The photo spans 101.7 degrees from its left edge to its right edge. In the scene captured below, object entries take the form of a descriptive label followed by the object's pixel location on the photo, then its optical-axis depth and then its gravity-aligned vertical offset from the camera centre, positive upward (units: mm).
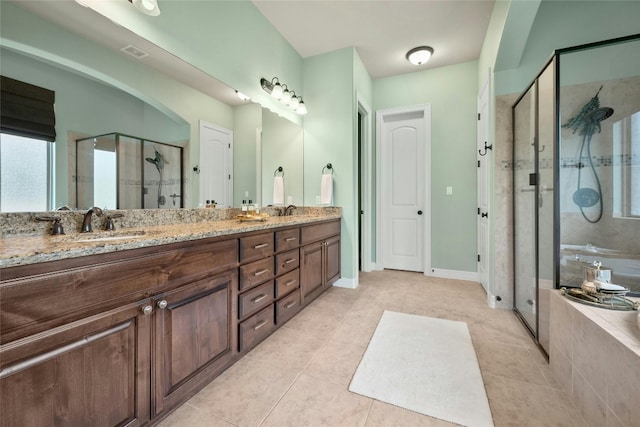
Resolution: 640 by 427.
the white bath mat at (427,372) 1285 -953
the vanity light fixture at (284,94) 2686 +1287
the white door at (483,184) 2783 +319
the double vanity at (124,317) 751 -408
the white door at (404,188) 3718 +357
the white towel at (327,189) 3092 +268
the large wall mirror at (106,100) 1181 +667
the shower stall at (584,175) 1900 +305
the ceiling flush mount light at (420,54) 3057 +1881
